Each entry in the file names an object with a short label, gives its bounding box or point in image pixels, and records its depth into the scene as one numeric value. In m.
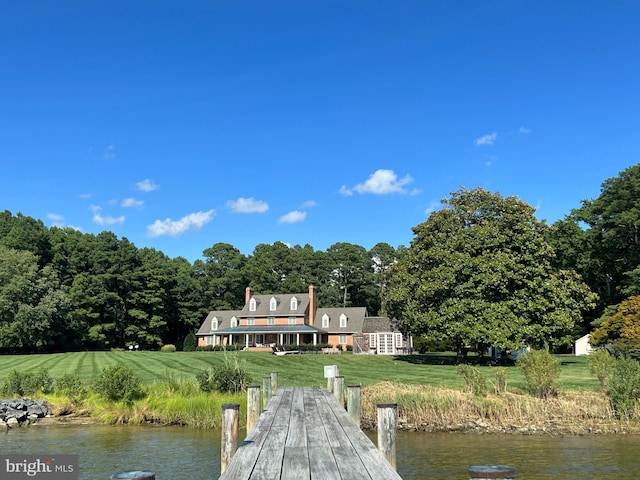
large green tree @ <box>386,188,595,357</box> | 33.38
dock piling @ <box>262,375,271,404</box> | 15.55
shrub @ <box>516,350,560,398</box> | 20.26
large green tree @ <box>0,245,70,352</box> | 53.12
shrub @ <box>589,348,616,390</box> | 20.92
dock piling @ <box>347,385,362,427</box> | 11.30
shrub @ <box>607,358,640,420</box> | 18.39
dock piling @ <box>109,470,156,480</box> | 3.82
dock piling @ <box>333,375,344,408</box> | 14.08
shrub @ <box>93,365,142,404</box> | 21.53
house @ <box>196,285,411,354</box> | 62.91
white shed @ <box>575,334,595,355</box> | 52.41
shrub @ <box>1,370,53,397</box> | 22.69
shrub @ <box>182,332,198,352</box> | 62.03
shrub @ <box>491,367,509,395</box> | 20.83
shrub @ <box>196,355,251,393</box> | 22.20
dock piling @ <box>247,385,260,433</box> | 11.91
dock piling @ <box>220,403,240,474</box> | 8.38
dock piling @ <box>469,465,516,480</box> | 3.81
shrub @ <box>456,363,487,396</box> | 20.30
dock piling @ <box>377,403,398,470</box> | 7.90
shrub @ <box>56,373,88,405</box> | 22.01
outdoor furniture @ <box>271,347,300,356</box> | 49.48
